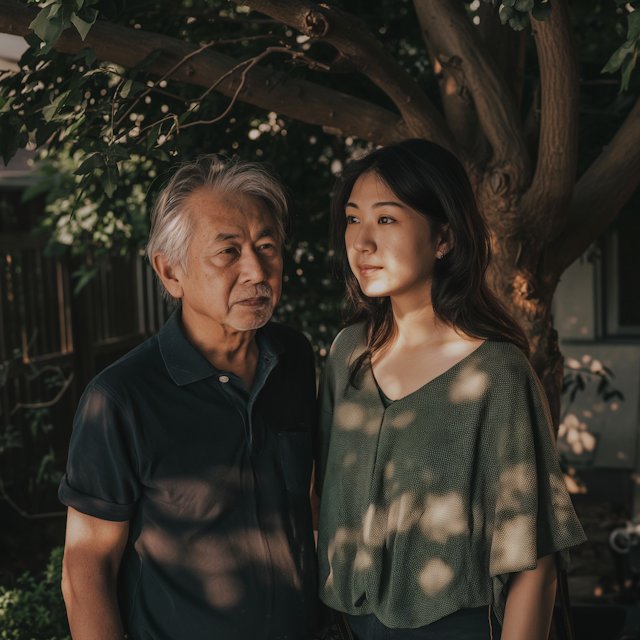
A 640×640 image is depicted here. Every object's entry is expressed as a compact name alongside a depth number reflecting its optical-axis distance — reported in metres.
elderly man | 1.70
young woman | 1.69
